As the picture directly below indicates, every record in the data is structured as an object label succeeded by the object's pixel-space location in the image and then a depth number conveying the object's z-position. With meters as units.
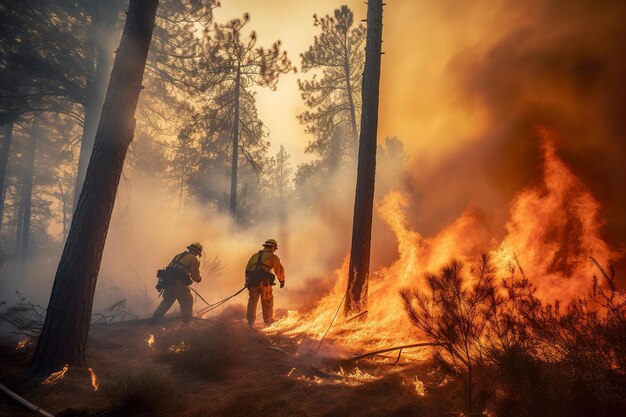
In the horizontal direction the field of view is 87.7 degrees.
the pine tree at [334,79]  18.81
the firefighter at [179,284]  8.45
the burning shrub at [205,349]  4.86
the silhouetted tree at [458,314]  3.48
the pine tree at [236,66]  16.31
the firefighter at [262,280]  8.62
